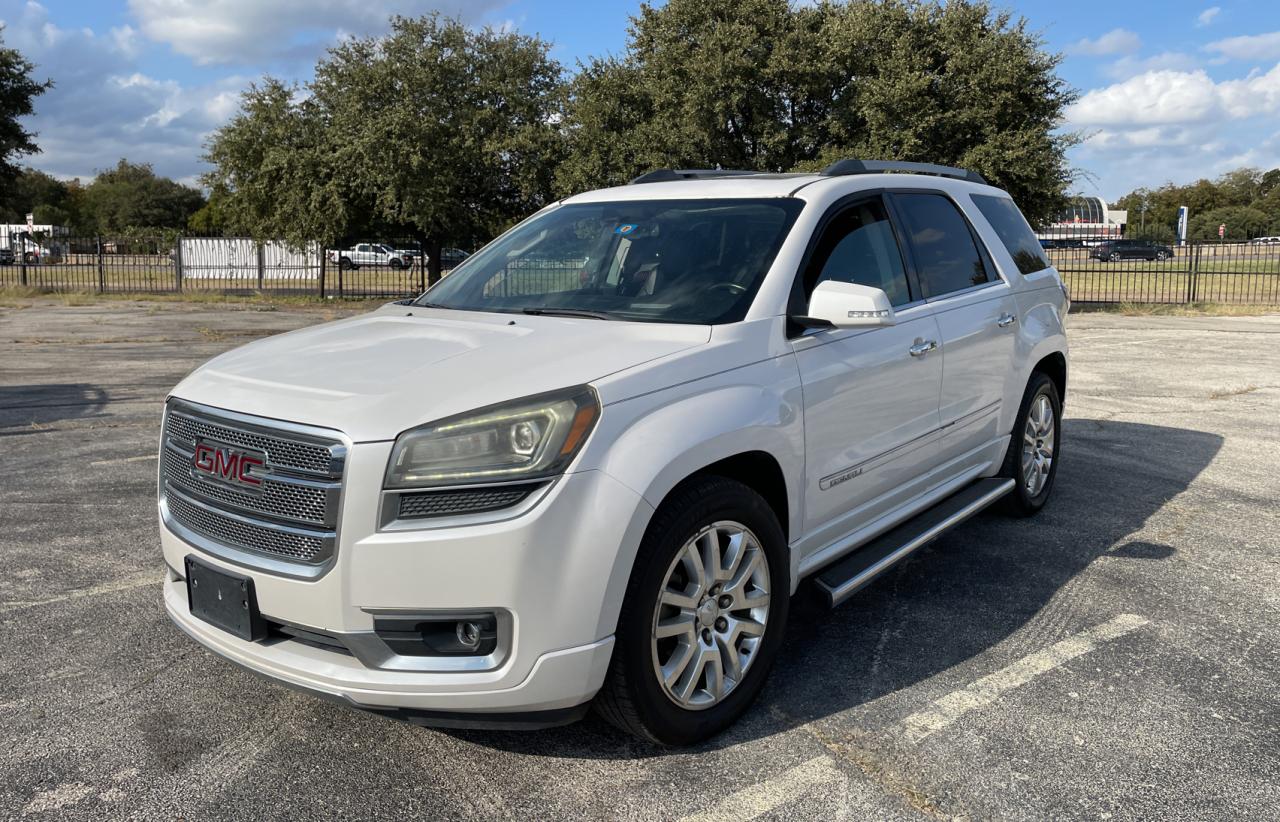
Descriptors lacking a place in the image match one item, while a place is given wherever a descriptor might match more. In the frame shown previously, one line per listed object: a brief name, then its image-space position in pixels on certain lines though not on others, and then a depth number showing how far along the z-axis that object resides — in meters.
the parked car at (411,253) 31.03
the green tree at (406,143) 26.11
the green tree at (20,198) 34.22
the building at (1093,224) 86.90
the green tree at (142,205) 88.62
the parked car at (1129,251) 51.22
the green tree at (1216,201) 91.44
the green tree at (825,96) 22.36
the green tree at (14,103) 31.27
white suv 2.62
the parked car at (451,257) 30.69
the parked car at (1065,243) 59.99
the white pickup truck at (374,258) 37.96
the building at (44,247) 31.49
